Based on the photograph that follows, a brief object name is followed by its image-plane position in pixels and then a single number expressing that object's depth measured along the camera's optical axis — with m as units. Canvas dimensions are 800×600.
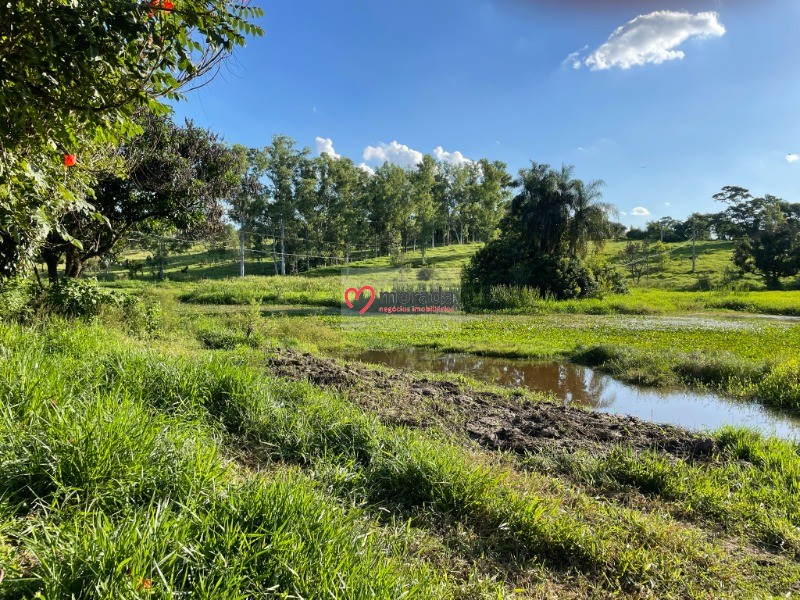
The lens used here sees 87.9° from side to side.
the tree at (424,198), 48.81
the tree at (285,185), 42.53
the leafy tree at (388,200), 47.44
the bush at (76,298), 8.23
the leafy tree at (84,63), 2.26
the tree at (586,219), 25.61
